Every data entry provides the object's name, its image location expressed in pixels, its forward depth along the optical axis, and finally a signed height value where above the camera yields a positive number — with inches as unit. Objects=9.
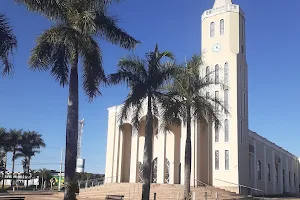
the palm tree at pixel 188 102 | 900.0 +134.1
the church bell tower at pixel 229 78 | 1417.3 +316.5
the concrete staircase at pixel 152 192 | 1192.2 -113.2
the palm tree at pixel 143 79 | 869.2 +178.6
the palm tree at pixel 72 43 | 600.5 +189.4
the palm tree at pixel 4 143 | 2062.0 +66.3
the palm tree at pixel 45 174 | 2839.3 -135.6
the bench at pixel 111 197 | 890.5 -93.5
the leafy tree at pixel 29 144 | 2382.9 +74.3
